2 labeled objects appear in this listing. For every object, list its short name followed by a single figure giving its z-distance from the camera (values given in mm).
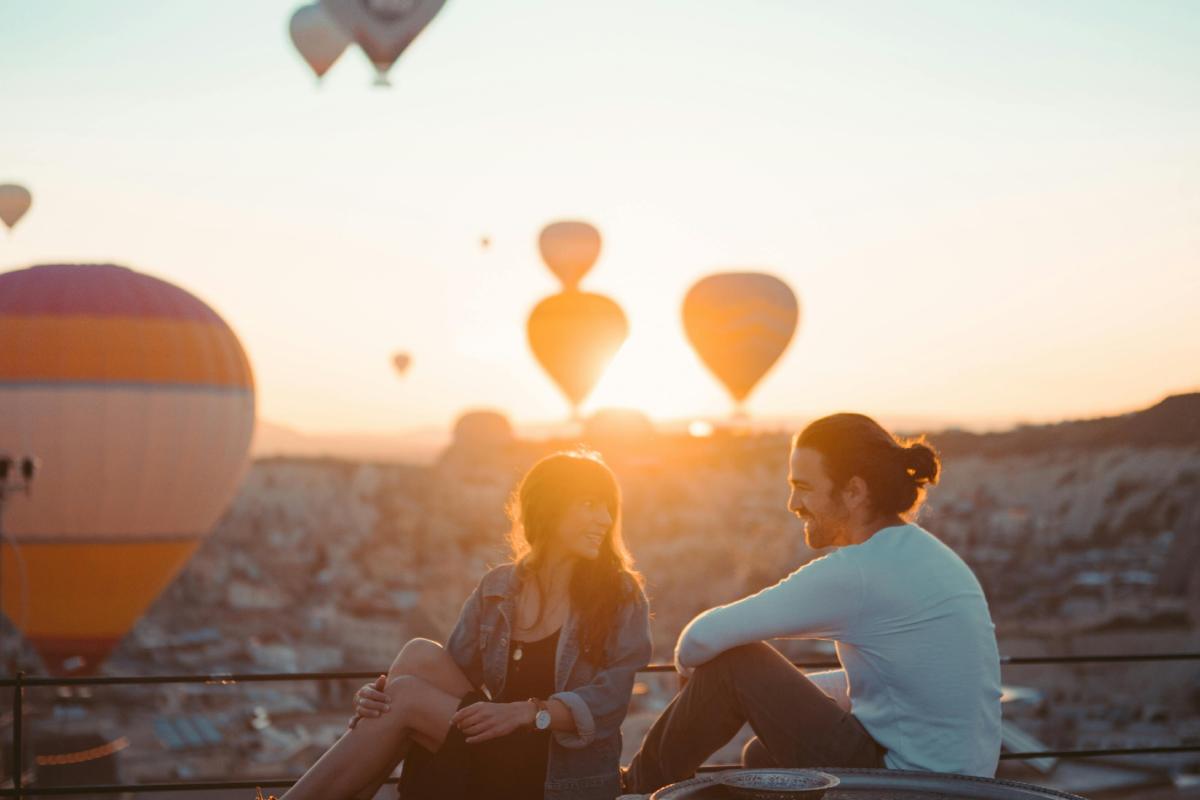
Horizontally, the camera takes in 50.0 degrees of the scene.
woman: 2947
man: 2547
